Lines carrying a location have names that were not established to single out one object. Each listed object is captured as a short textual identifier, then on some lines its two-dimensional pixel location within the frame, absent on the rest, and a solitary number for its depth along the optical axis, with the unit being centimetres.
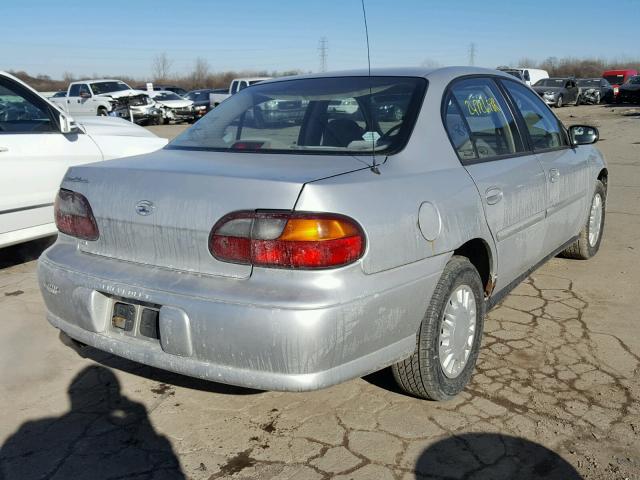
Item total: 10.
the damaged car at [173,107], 2739
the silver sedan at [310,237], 231
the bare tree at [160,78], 9388
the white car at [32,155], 510
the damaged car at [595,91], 3488
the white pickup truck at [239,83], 2246
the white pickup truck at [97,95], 2400
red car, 4628
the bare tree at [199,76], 8911
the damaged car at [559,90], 3162
